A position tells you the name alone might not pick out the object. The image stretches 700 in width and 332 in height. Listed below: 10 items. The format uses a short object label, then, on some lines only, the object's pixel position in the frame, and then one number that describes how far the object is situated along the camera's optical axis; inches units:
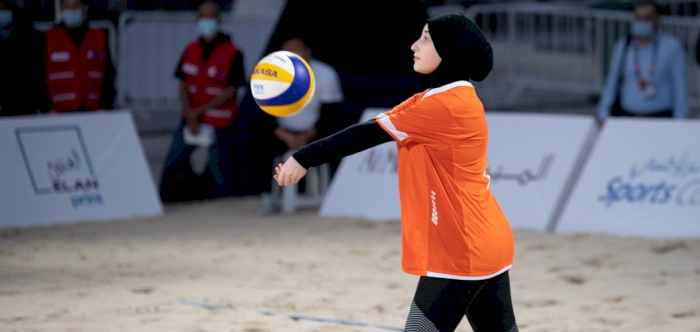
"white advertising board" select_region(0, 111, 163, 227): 683.4
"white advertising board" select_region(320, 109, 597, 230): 645.9
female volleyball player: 268.1
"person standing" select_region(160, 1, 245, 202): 752.3
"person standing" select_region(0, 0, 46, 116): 744.3
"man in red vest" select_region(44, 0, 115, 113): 750.5
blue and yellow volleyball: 331.6
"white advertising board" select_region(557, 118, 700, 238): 606.5
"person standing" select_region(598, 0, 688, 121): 698.2
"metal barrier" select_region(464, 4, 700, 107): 1338.6
